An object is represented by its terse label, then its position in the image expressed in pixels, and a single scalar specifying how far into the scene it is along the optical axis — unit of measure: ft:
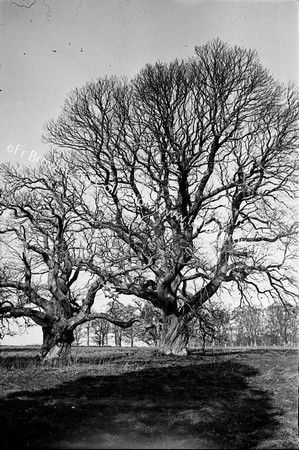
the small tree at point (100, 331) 208.42
